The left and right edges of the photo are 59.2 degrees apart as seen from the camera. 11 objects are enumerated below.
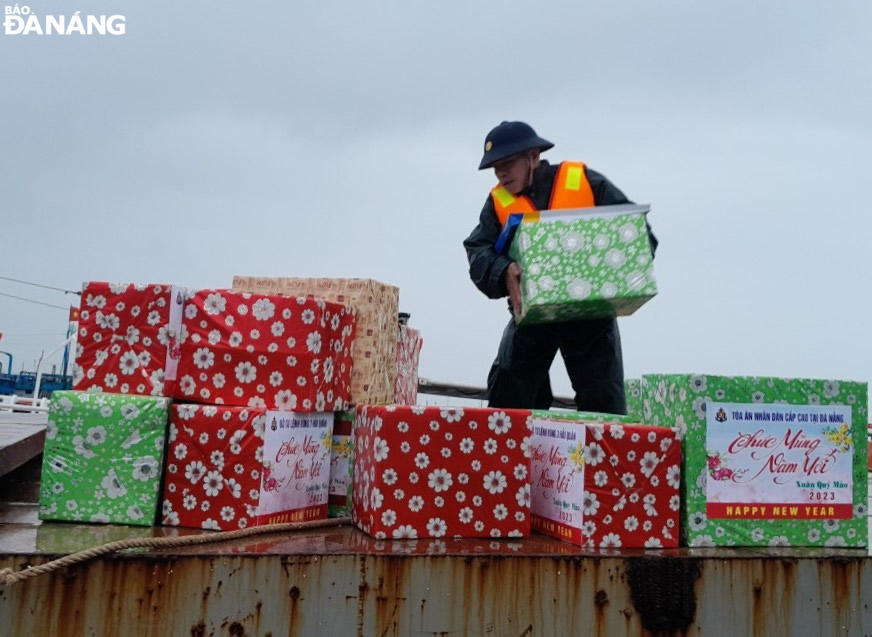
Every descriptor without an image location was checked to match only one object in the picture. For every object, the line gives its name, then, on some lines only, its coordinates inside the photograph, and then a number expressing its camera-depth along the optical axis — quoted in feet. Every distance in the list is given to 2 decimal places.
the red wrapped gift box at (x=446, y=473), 8.29
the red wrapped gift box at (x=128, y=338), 9.00
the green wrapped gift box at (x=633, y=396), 10.95
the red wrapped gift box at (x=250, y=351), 8.87
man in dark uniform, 11.75
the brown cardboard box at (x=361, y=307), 10.59
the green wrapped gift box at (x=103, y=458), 8.67
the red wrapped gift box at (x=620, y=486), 8.10
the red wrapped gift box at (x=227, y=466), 8.55
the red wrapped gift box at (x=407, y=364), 12.83
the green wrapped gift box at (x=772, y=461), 8.34
